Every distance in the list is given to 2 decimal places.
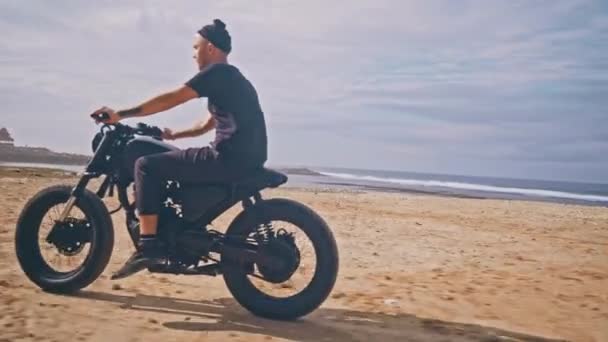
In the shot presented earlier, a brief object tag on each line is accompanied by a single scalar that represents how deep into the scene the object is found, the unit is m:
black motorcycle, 4.43
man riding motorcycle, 4.40
